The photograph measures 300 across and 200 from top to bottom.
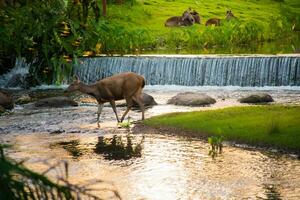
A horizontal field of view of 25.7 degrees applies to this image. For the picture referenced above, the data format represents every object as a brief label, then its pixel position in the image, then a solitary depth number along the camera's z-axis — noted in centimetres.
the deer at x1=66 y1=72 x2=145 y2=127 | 2486
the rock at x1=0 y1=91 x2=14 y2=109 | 2926
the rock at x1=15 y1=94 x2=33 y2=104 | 3150
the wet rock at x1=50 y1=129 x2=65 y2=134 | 2244
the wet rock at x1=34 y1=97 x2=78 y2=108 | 2948
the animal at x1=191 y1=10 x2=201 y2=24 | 6347
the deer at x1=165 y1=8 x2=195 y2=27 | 5953
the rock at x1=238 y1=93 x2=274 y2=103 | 2922
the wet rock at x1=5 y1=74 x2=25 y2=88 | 3866
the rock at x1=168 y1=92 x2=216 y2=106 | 2897
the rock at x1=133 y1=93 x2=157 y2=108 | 2962
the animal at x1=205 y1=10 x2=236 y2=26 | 6023
